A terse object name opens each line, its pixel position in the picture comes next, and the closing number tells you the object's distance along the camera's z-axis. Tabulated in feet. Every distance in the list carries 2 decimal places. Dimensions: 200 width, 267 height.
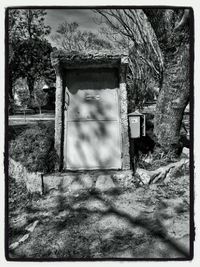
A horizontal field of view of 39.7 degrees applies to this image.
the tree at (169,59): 11.30
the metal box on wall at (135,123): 14.93
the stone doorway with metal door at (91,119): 14.80
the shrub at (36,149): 13.01
